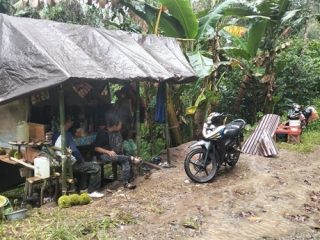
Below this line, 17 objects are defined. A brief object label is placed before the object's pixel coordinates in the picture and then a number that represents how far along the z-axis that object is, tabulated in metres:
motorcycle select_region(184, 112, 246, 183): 5.18
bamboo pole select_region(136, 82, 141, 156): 5.77
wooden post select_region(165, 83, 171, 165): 6.44
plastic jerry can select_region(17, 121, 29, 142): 5.24
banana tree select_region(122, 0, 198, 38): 6.73
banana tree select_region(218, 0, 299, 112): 7.70
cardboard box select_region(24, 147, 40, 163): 5.08
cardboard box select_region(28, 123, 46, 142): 5.14
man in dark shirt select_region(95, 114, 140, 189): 5.25
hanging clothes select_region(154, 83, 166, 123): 6.31
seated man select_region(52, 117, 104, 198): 4.94
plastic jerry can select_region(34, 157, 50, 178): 4.76
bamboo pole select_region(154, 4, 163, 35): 7.08
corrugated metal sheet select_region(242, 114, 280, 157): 6.45
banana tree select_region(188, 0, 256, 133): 7.33
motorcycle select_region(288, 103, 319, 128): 7.35
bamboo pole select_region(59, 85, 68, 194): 4.55
